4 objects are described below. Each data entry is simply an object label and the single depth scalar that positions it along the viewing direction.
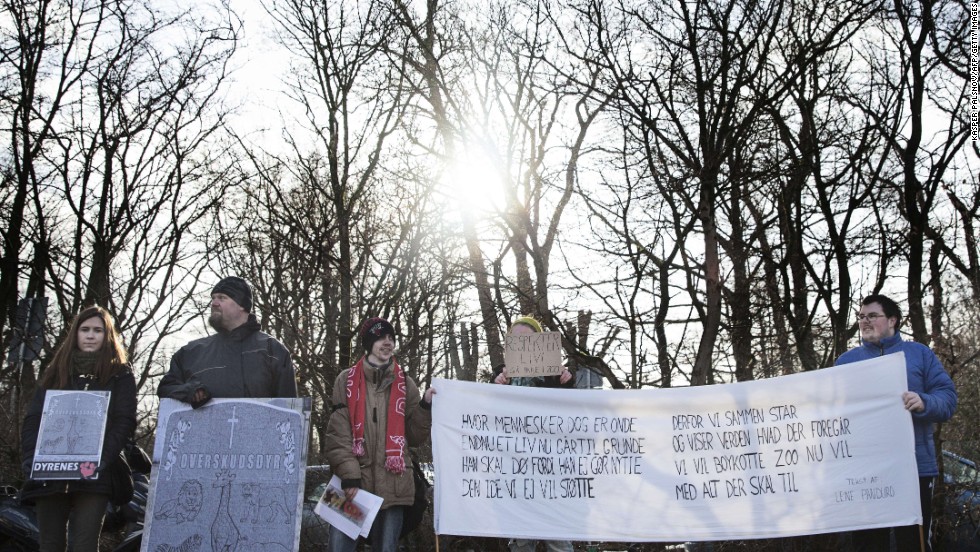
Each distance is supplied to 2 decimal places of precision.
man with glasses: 5.29
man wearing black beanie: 5.42
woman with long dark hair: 5.04
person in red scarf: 5.41
